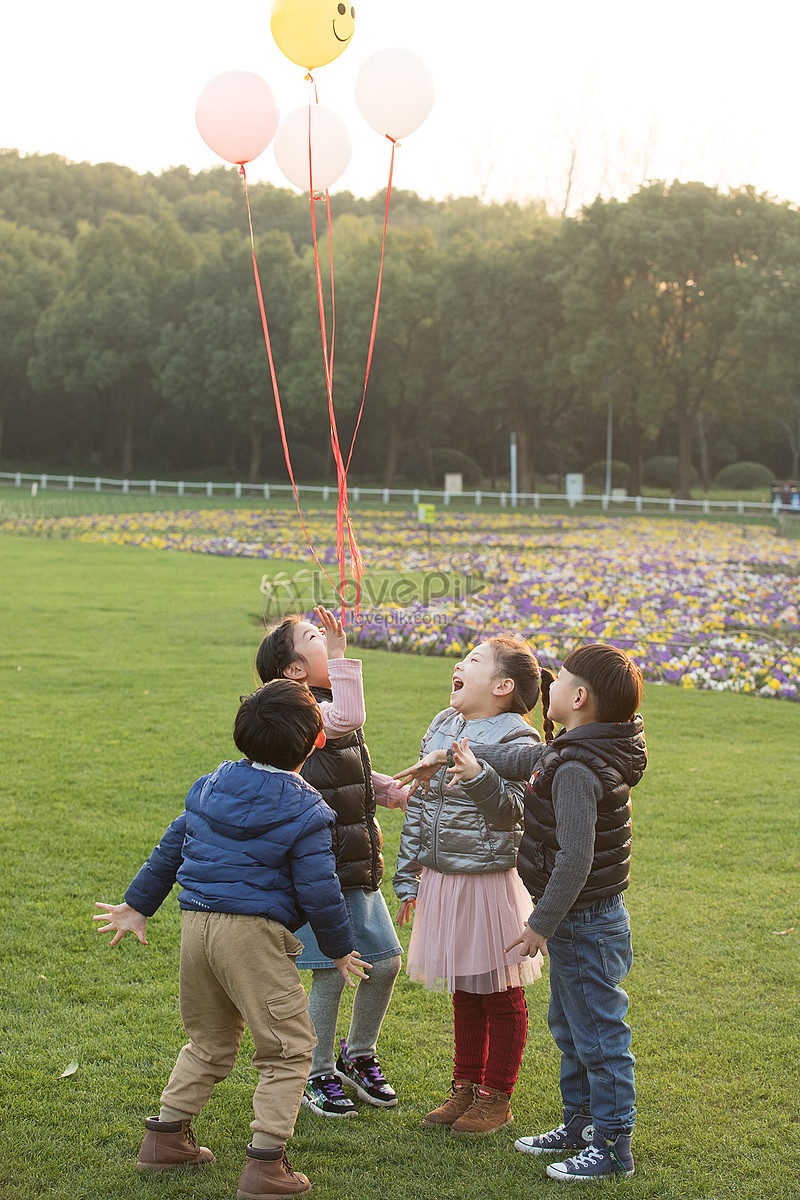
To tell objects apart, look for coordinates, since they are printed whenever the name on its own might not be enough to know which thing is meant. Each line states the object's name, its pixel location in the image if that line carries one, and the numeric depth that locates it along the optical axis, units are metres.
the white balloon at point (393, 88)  4.32
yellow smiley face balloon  3.95
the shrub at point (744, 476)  45.00
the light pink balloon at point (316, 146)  4.55
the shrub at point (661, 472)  45.44
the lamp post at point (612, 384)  36.34
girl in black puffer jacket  2.91
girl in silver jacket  2.81
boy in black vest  2.57
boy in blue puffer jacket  2.45
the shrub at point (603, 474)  45.06
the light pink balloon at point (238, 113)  4.15
